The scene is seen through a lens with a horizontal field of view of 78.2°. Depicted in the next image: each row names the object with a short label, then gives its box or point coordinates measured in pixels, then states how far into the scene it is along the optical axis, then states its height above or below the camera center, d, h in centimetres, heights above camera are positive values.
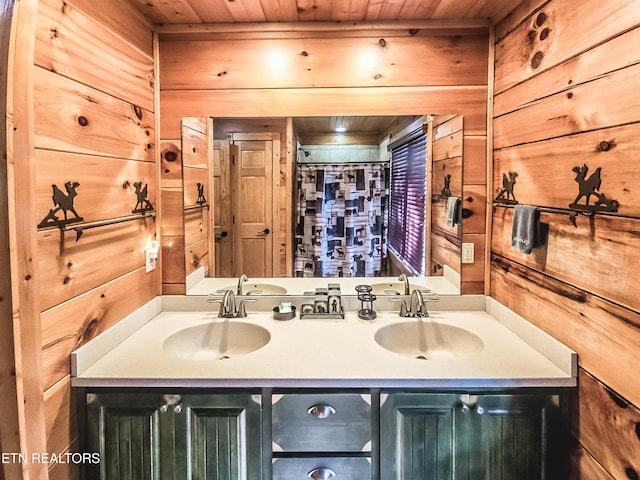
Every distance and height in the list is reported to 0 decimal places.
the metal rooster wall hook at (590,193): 110 +5
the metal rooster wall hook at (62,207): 115 +1
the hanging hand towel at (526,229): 142 -7
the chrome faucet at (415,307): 180 -44
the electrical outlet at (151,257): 177 -20
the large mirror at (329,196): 187 +7
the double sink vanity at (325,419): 128 -68
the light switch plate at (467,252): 188 -20
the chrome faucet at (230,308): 180 -44
